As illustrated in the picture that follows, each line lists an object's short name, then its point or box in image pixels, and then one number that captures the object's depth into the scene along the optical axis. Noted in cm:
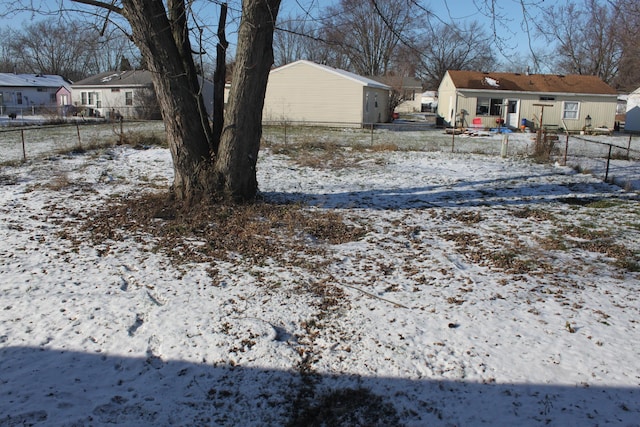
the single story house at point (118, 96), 3488
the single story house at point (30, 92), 4356
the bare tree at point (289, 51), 6268
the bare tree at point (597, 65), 4535
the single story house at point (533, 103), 3141
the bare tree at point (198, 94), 720
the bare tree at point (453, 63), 6141
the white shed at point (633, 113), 3522
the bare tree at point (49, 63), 6337
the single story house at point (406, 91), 4276
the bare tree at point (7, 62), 6796
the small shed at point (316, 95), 2947
